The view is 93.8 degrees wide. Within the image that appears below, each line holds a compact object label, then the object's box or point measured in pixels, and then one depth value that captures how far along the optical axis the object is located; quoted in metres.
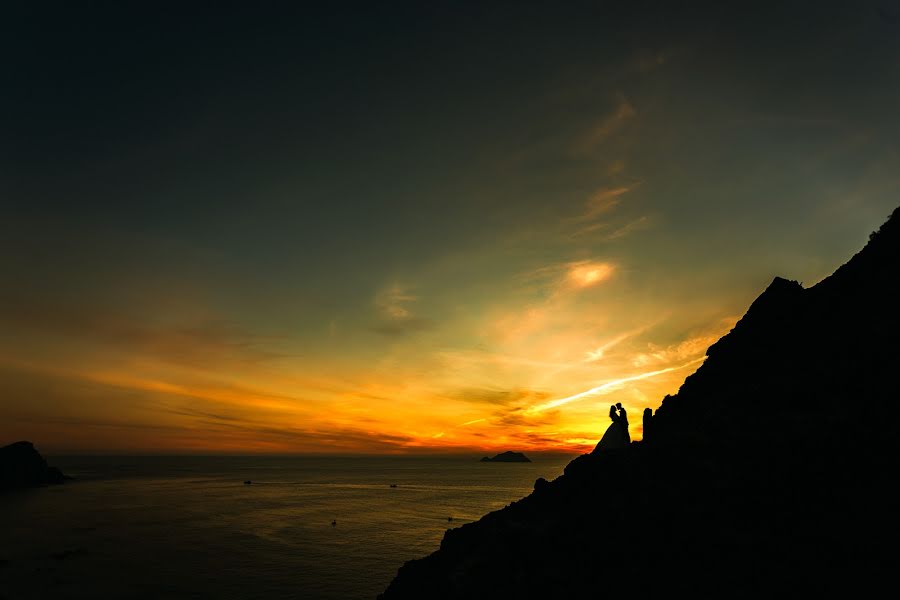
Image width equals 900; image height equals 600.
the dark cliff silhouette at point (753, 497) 16.36
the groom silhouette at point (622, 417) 47.43
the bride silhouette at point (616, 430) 47.50
